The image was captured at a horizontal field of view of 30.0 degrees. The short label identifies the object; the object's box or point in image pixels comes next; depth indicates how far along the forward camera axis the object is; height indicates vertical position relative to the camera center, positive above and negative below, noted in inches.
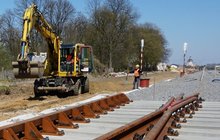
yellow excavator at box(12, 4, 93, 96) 920.3 +7.2
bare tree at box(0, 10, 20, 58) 2664.6 +212.4
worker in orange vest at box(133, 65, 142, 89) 1049.2 -25.8
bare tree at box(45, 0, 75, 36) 2655.0 +356.2
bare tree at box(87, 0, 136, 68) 2952.8 +311.2
